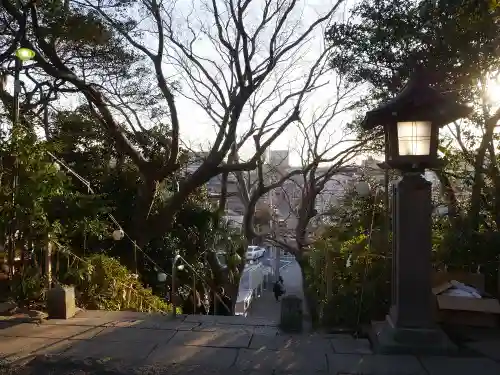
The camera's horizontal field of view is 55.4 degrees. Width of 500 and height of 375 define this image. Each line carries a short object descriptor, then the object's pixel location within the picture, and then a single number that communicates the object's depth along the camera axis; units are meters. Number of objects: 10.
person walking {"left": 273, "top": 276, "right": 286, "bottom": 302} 19.03
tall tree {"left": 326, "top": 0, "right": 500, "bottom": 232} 6.43
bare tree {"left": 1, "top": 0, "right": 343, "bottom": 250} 10.34
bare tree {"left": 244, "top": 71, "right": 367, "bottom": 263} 16.45
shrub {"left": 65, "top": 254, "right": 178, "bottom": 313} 6.68
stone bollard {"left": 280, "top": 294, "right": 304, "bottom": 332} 5.33
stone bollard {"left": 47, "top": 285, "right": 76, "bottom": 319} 5.69
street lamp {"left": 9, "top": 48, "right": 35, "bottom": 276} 5.90
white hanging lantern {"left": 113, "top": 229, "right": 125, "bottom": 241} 8.05
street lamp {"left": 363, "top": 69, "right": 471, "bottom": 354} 4.61
